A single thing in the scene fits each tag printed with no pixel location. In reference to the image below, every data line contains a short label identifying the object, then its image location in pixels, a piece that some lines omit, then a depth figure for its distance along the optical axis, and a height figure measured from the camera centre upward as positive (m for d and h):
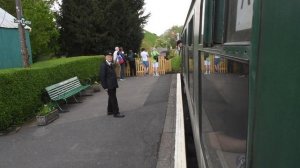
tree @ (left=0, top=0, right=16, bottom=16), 20.74 +3.24
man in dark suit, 6.40 -0.84
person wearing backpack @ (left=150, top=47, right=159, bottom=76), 14.98 -0.99
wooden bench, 7.51 -1.42
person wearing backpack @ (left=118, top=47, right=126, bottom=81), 13.64 -0.94
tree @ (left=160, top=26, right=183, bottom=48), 47.04 +1.66
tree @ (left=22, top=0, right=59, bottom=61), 17.66 +1.43
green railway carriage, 0.86 -0.17
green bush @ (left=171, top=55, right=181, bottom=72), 15.34 -1.29
